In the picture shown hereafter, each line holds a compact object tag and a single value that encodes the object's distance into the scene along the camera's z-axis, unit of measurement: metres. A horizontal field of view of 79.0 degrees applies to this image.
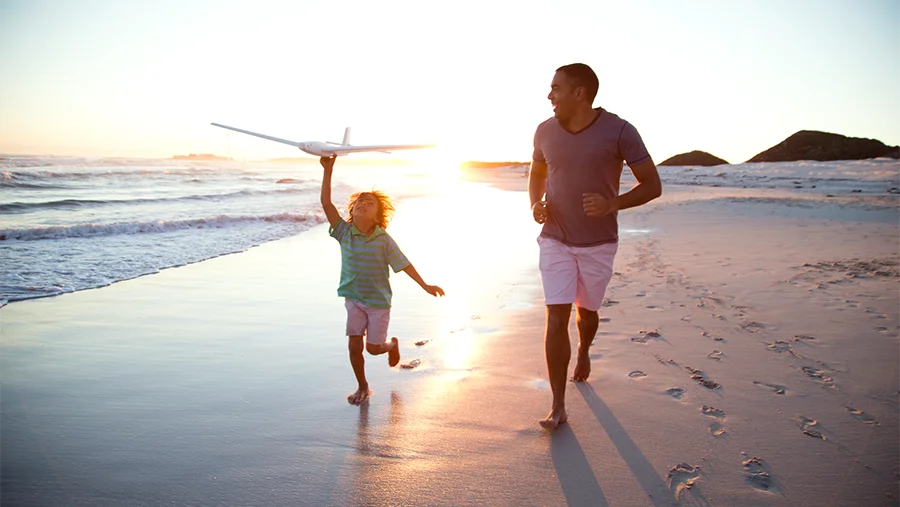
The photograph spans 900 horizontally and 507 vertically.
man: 3.33
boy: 3.86
